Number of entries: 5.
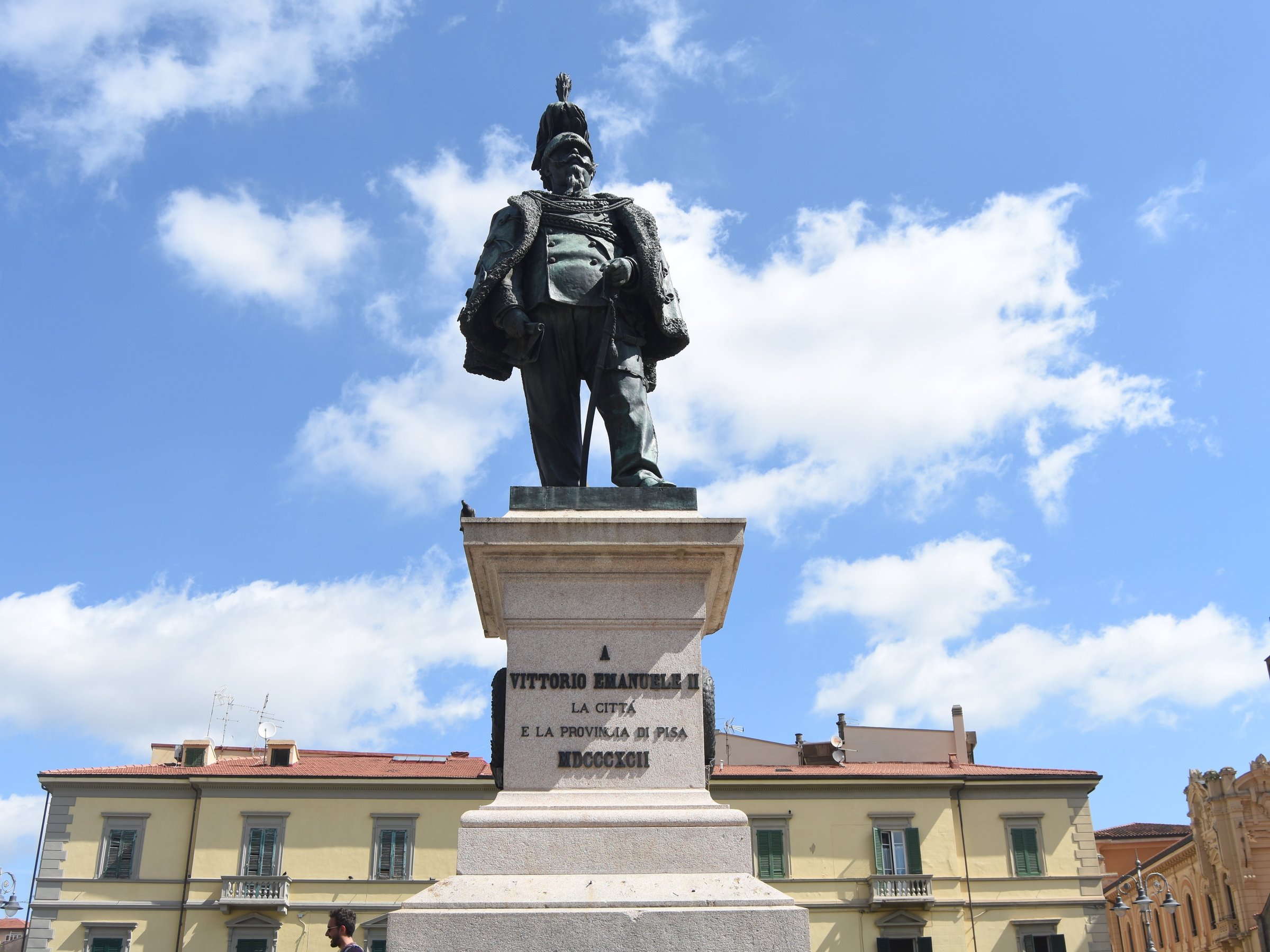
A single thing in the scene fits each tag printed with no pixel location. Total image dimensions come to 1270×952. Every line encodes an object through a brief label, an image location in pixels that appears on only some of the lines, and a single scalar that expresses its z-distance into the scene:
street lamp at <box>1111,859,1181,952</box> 25.98
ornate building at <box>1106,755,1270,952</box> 51.09
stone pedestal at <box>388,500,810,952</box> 5.36
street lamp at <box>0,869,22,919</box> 25.99
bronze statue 7.34
